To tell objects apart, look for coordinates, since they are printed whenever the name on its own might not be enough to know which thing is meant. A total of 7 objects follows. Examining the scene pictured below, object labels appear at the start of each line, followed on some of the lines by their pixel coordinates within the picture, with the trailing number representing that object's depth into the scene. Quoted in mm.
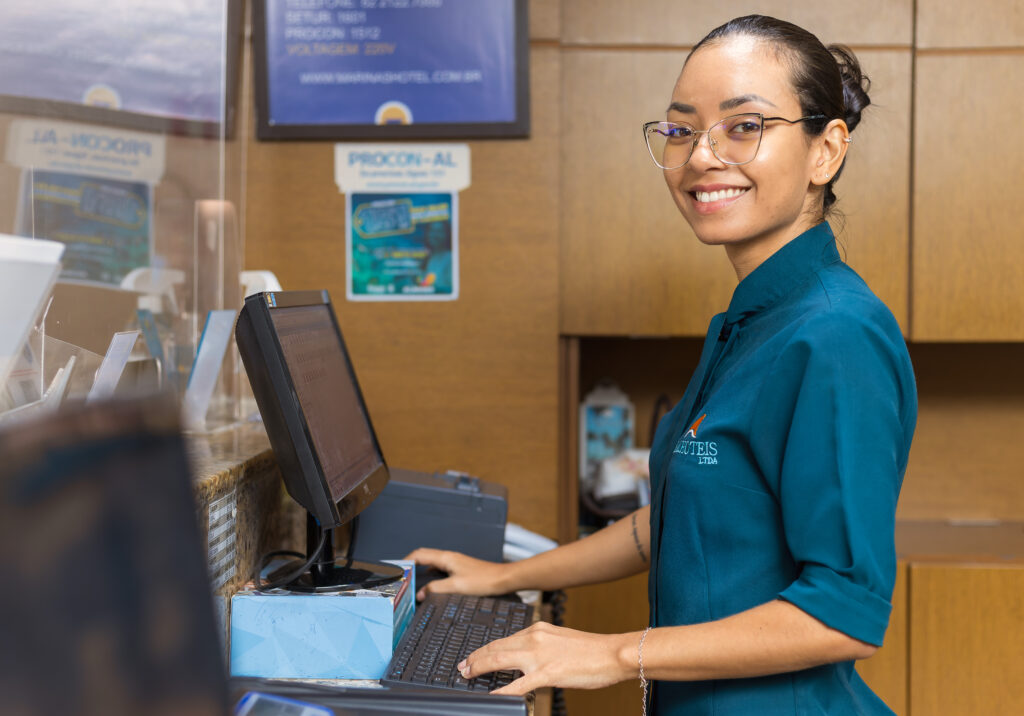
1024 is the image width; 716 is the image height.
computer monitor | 1065
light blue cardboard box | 1104
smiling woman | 918
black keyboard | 1037
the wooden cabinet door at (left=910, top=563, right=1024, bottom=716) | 2234
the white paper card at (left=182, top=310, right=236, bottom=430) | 1523
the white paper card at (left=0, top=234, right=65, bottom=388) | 862
